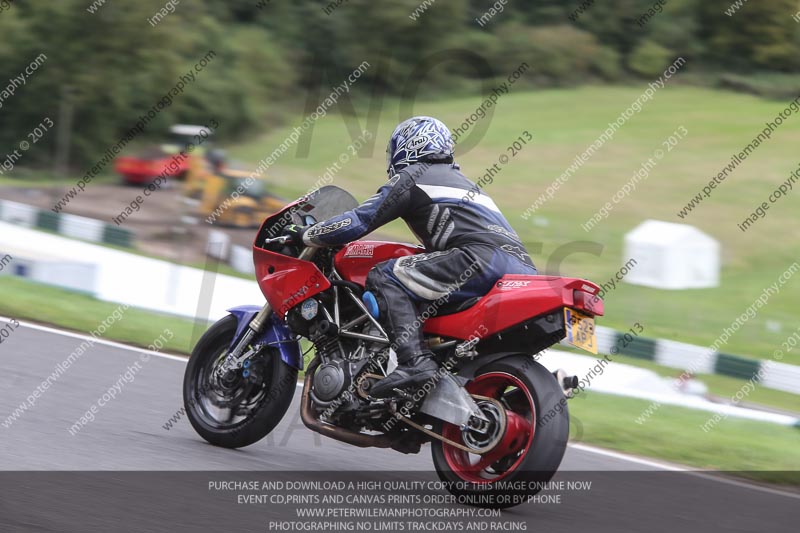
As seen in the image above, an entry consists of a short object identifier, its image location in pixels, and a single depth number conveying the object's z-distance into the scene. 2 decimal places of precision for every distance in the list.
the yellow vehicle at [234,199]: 25.58
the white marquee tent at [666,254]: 21.70
